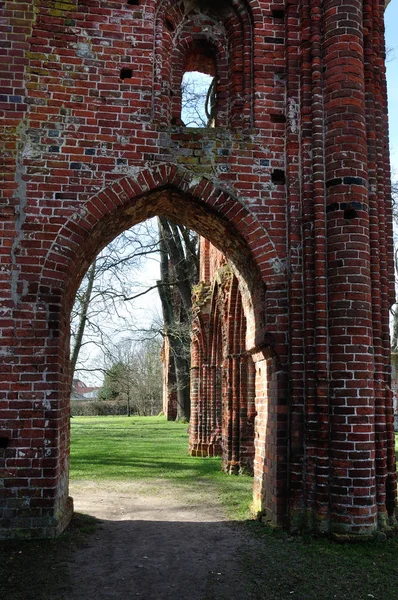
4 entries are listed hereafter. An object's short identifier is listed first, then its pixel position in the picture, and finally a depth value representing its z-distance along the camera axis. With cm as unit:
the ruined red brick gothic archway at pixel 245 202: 588
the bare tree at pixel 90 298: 1917
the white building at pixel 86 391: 7623
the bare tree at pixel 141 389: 4978
